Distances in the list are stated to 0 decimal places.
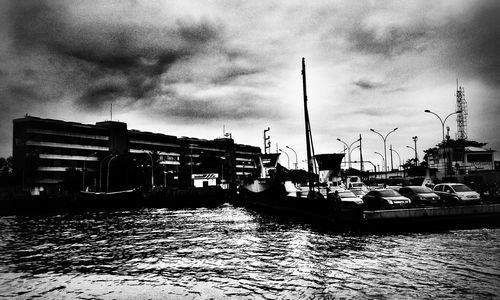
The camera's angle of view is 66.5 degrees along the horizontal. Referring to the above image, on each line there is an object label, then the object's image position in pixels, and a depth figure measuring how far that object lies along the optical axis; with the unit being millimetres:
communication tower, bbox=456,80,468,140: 108000
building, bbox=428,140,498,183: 84188
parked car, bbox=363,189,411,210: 23297
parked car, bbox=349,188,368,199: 33250
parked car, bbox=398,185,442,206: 25141
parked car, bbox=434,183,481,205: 24677
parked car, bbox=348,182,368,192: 49597
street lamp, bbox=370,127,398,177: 64488
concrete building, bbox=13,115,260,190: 88188
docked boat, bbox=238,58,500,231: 20688
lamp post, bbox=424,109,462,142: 44062
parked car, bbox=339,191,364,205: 29872
